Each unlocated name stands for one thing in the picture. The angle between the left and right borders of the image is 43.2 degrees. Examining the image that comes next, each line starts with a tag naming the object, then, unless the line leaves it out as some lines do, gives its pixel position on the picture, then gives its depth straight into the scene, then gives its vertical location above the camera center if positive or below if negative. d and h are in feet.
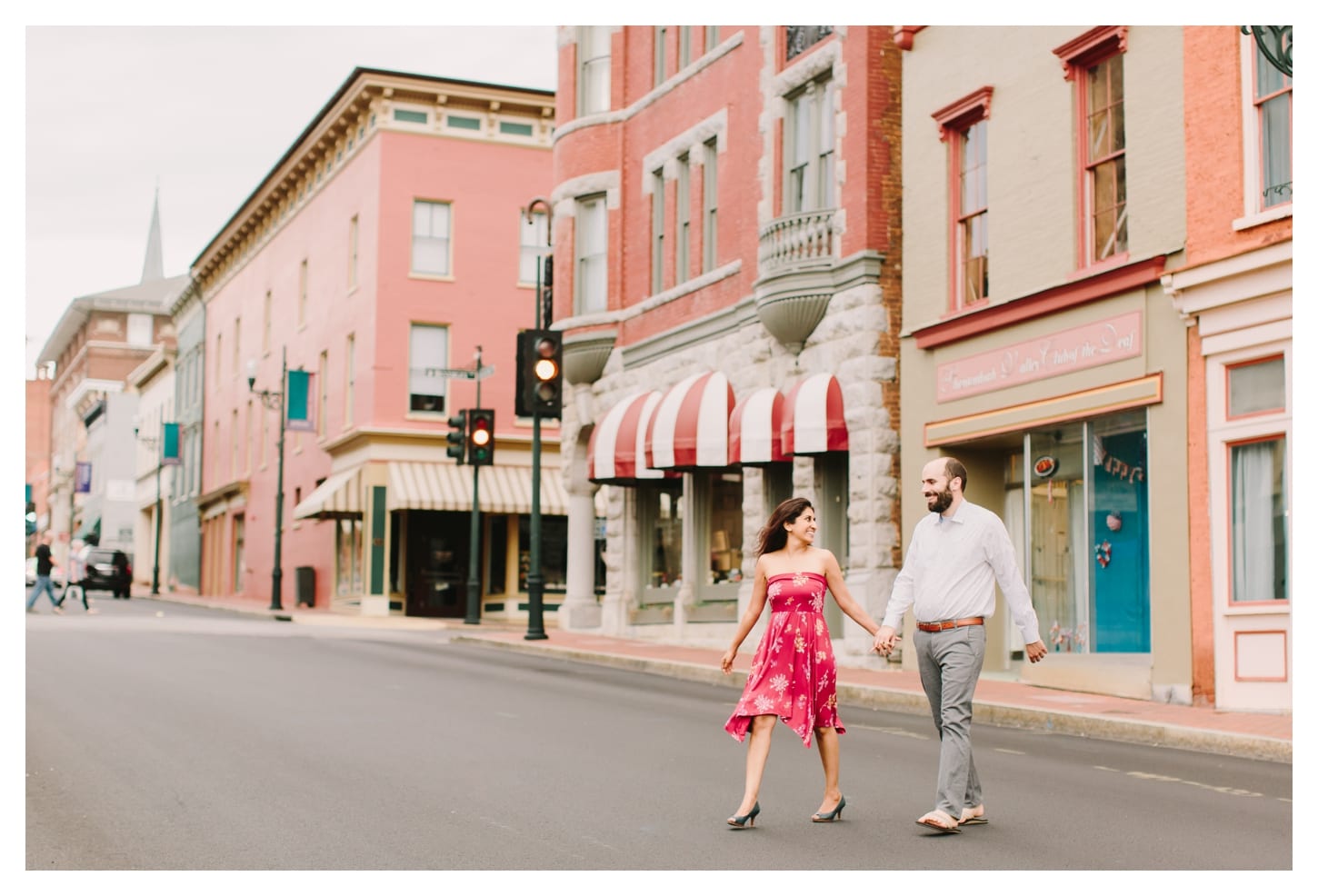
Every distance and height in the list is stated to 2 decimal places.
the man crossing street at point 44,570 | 110.52 -0.16
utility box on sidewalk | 151.84 -1.36
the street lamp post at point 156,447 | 196.75 +16.62
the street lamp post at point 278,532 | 141.28 +3.32
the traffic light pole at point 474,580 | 109.50 -0.54
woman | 28.04 -1.32
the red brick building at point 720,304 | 71.67 +13.40
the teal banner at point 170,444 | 211.66 +15.80
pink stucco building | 134.31 +20.45
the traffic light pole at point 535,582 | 87.20 -0.46
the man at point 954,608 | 27.32 -0.51
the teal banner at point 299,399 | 148.56 +15.35
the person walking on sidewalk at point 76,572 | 119.55 -0.37
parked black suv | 176.14 -0.46
